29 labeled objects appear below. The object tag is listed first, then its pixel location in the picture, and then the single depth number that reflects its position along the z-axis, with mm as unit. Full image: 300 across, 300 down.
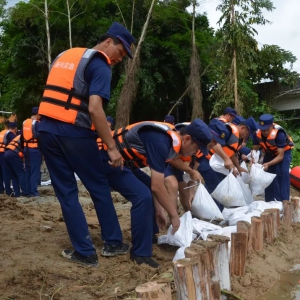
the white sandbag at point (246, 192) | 6102
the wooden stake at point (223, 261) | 3496
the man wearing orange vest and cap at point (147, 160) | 3633
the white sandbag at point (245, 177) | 6863
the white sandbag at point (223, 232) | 4418
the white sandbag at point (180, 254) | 3725
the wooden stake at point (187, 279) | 2912
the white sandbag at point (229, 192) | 5836
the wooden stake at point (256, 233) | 4531
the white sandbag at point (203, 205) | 5004
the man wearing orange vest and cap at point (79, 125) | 3449
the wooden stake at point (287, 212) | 5762
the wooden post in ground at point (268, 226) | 4874
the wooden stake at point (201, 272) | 3012
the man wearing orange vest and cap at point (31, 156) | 8570
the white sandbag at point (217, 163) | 6285
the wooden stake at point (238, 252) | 3861
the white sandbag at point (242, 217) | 5238
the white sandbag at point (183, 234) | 4136
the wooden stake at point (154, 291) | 2510
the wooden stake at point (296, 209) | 6039
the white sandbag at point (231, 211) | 5590
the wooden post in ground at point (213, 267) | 3248
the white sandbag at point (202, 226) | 4559
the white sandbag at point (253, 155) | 7480
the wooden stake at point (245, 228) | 4090
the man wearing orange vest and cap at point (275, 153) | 6570
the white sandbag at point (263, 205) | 5666
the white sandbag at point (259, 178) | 6605
